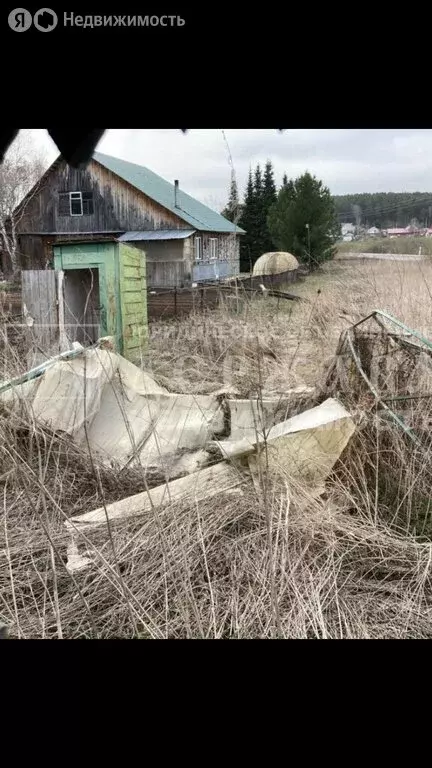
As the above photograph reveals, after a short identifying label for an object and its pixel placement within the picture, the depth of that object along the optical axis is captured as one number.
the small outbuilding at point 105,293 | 10.85
